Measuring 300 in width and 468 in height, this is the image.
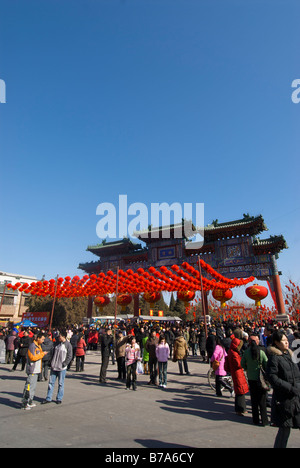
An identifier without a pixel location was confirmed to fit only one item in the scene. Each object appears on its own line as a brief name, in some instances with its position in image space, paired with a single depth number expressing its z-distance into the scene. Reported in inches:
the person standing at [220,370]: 267.4
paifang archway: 886.4
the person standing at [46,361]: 354.6
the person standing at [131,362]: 307.0
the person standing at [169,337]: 497.1
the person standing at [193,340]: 590.7
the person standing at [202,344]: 501.0
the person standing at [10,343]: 506.7
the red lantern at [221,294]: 730.2
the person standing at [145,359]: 410.5
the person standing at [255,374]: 189.6
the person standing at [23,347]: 410.6
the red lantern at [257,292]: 735.7
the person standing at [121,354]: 353.4
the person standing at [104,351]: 346.3
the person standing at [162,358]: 315.9
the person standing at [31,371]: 227.1
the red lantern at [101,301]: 970.1
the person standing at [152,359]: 332.3
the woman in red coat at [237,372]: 212.1
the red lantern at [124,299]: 920.8
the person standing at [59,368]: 243.4
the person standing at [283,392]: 127.0
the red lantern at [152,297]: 779.6
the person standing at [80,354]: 421.1
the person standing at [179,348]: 363.6
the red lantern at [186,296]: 730.8
